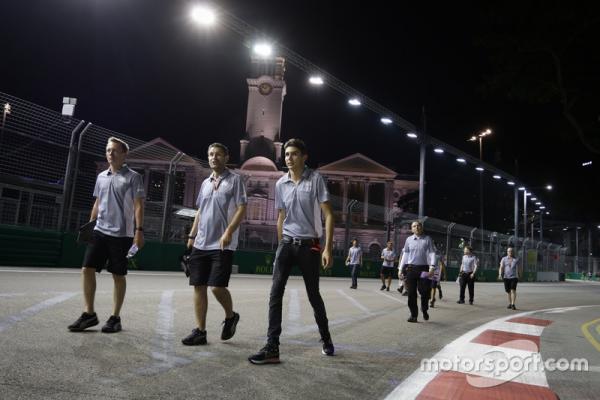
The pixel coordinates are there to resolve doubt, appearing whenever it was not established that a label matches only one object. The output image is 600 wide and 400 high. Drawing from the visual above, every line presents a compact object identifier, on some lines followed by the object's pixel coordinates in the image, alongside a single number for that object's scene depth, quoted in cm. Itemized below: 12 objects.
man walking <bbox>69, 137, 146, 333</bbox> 442
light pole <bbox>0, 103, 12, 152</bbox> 1034
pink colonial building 1814
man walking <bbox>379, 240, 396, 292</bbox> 1497
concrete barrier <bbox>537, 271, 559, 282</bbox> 4299
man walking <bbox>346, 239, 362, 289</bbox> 1499
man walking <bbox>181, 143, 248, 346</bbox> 414
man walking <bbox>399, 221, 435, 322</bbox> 739
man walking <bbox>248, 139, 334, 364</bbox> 396
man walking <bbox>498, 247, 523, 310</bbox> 1209
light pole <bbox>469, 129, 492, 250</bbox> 2845
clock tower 7338
